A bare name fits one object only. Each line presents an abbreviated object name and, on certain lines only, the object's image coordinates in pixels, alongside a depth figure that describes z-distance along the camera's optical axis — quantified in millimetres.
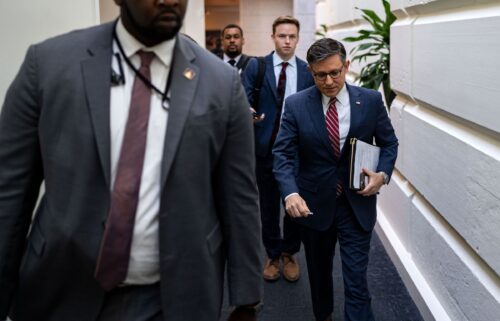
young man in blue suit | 4930
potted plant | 5273
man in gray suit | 1781
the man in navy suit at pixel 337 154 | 3527
